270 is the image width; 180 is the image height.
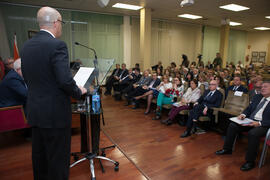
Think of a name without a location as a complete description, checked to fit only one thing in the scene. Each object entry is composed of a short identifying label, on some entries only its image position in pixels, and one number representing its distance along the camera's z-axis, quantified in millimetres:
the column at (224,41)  9570
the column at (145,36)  7305
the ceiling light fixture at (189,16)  8750
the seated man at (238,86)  3717
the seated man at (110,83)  6940
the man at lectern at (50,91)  1190
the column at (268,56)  13207
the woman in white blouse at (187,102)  3760
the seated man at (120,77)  6453
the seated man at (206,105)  3348
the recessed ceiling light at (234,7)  6852
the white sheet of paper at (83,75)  1721
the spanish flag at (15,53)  5187
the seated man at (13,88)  2785
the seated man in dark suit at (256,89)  3521
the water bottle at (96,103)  1974
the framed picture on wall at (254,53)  14386
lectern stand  1988
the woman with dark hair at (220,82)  4098
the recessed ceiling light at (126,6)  6862
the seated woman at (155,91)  4688
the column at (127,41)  8828
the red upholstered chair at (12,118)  2668
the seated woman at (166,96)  4238
